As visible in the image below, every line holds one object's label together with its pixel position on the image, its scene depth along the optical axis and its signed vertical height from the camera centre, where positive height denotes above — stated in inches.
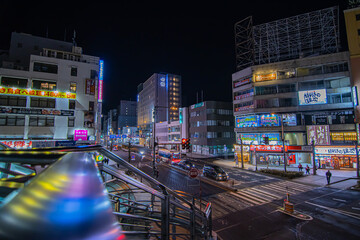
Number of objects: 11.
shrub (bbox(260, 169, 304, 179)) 1062.2 -243.0
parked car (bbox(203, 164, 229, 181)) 981.8 -220.1
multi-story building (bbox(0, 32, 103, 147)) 1133.1 +293.3
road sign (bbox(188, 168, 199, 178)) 644.7 -139.1
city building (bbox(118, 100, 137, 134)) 7488.2 +788.2
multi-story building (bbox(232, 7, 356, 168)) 1298.0 +334.4
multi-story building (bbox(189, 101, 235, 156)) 2194.9 +97.9
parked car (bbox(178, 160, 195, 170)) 1294.3 -222.6
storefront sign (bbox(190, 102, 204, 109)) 2292.1 +411.1
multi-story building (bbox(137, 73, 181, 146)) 4800.7 +1101.9
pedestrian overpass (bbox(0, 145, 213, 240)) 36.3 -17.5
